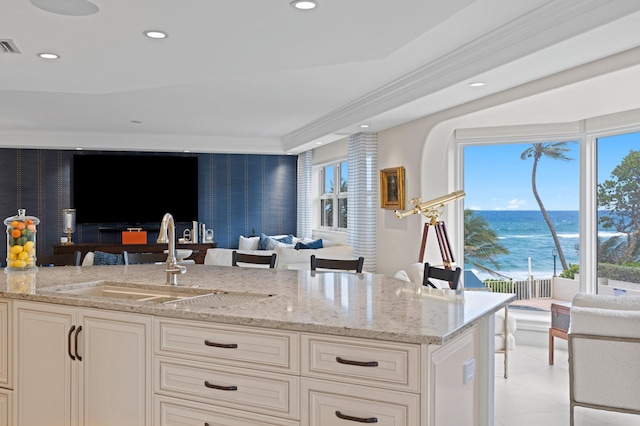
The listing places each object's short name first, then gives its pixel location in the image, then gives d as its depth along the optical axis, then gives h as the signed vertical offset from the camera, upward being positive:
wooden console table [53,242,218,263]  9.02 -0.59
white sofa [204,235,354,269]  6.50 -0.53
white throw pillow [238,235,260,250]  10.29 -0.57
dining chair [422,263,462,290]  3.06 -0.36
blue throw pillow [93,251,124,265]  5.30 -0.44
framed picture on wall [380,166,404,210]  6.54 +0.29
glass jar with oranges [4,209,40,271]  3.47 -0.19
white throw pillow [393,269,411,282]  5.03 -0.57
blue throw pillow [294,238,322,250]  7.91 -0.47
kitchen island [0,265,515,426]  1.96 -0.57
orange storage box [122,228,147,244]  9.78 -0.43
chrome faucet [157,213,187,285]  3.05 -0.19
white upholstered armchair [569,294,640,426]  3.12 -0.83
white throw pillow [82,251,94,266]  5.41 -0.46
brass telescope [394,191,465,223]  5.57 +0.08
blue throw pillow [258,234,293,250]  10.00 -0.52
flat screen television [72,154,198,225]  9.86 +0.44
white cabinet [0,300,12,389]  2.77 -0.67
